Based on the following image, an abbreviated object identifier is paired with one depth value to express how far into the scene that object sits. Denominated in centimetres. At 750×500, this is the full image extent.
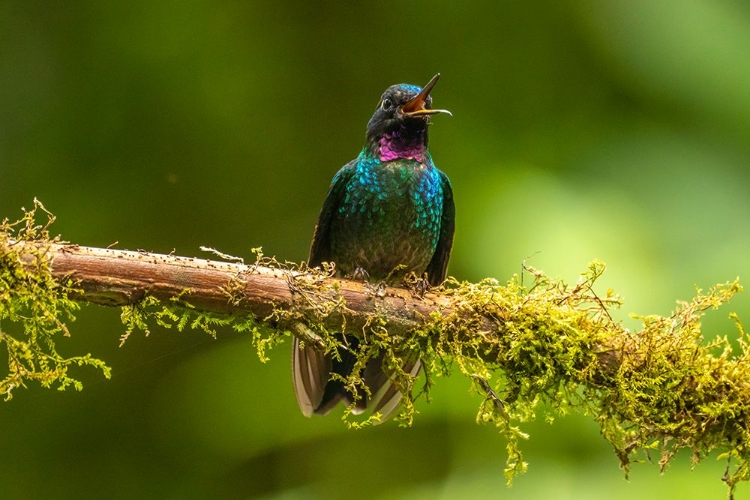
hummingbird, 710
